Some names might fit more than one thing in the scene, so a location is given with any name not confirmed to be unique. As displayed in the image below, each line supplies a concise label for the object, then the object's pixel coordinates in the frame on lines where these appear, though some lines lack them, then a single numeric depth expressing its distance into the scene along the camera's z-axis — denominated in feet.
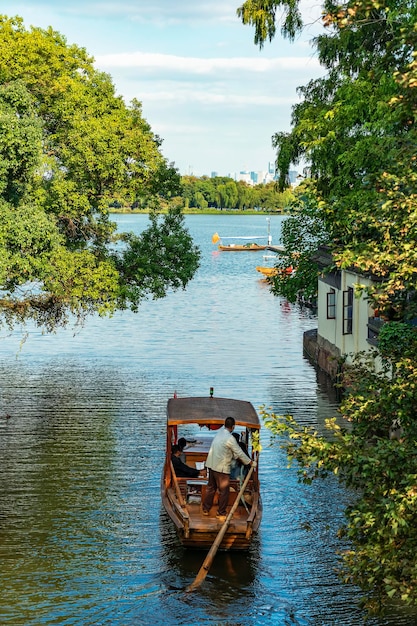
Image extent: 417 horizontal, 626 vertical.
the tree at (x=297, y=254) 139.03
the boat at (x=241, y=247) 456.86
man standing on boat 58.85
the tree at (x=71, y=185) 96.32
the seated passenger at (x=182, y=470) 65.87
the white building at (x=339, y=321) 101.50
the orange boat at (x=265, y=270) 296.83
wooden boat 57.93
